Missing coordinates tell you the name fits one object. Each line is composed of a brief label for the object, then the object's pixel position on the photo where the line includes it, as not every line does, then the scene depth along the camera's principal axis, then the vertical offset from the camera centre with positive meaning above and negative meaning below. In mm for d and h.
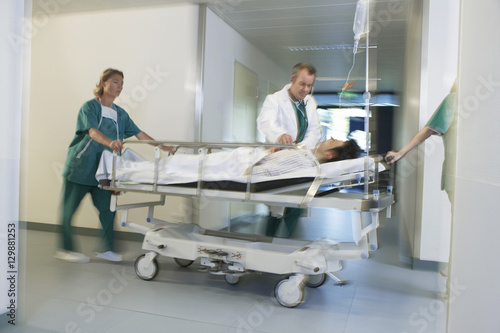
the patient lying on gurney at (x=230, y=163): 1972 -40
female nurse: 2441 +23
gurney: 1896 -325
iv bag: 2018 +726
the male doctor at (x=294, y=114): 2020 +238
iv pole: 1905 +271
